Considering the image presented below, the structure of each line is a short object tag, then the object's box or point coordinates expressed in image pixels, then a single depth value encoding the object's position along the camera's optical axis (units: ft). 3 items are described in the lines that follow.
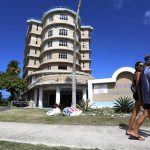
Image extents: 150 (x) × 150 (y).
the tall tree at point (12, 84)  104.31
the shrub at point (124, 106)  33.11
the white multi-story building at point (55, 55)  85.07
